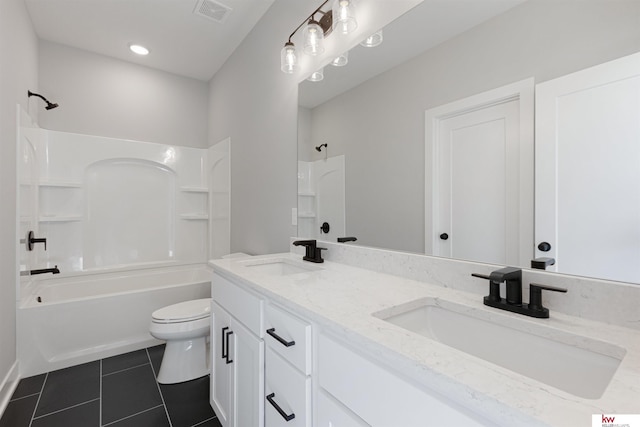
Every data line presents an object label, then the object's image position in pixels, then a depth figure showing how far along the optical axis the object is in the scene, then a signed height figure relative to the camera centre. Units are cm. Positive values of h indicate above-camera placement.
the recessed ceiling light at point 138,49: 286 +168
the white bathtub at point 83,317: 209 -85
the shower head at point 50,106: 251 +94
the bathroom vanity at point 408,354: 47 -33
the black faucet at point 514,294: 77 -24
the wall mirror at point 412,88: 81 +49
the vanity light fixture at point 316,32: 160 +104
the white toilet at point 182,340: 194 -94
